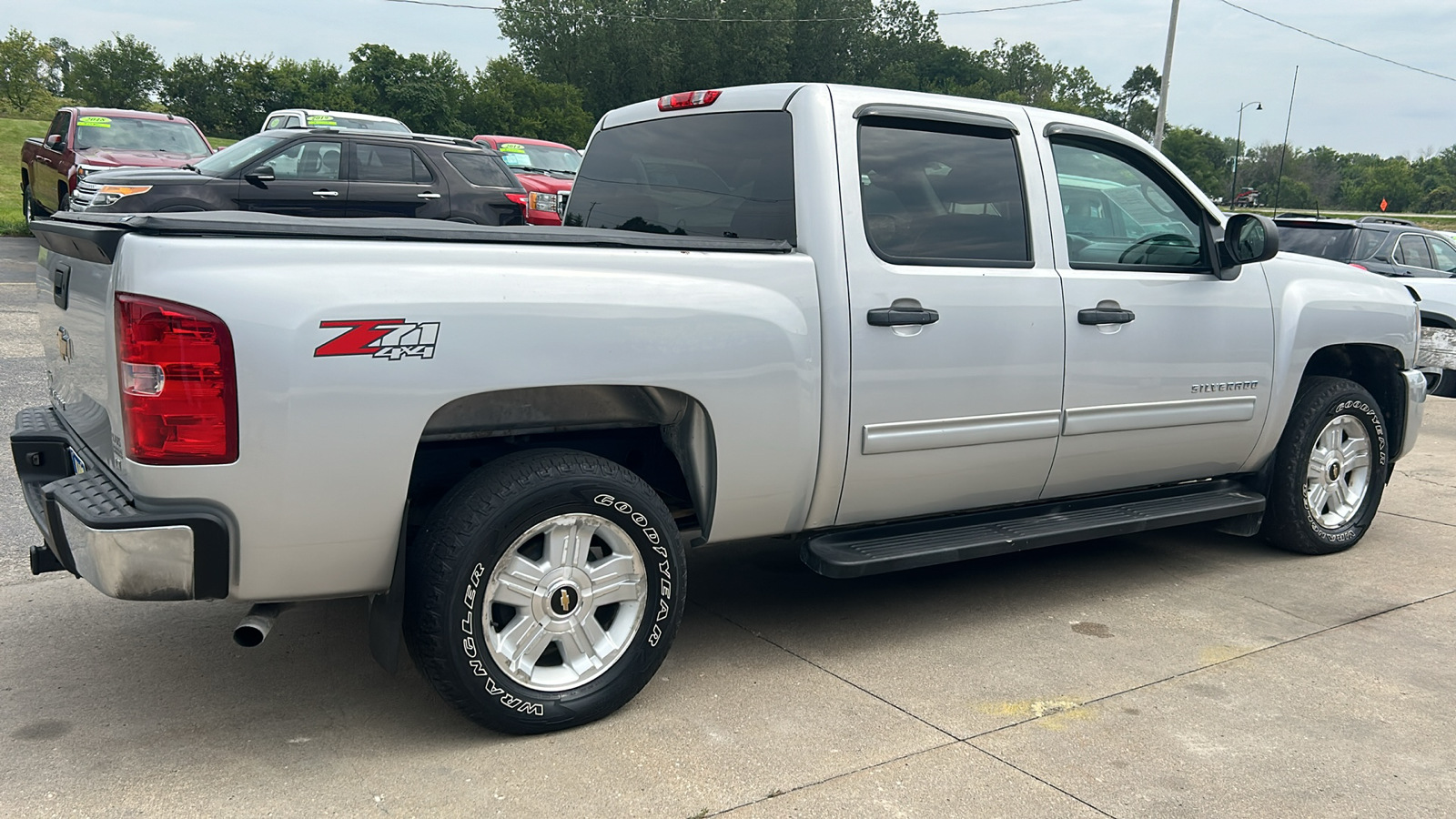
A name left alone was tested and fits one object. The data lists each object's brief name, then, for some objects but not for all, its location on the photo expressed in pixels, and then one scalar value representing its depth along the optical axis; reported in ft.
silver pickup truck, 9.27
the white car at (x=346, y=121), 54.88
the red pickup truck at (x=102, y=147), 49.93
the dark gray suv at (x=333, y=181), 39.96
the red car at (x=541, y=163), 53.98
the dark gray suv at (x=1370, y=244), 37.09
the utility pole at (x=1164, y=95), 95.40
